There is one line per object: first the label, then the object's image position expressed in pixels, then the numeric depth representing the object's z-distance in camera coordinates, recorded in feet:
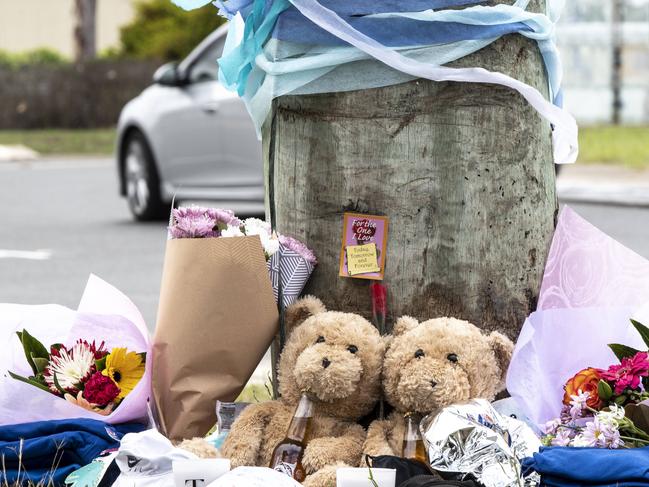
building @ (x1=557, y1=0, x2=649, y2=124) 82.69
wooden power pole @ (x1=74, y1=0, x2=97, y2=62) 95.81
